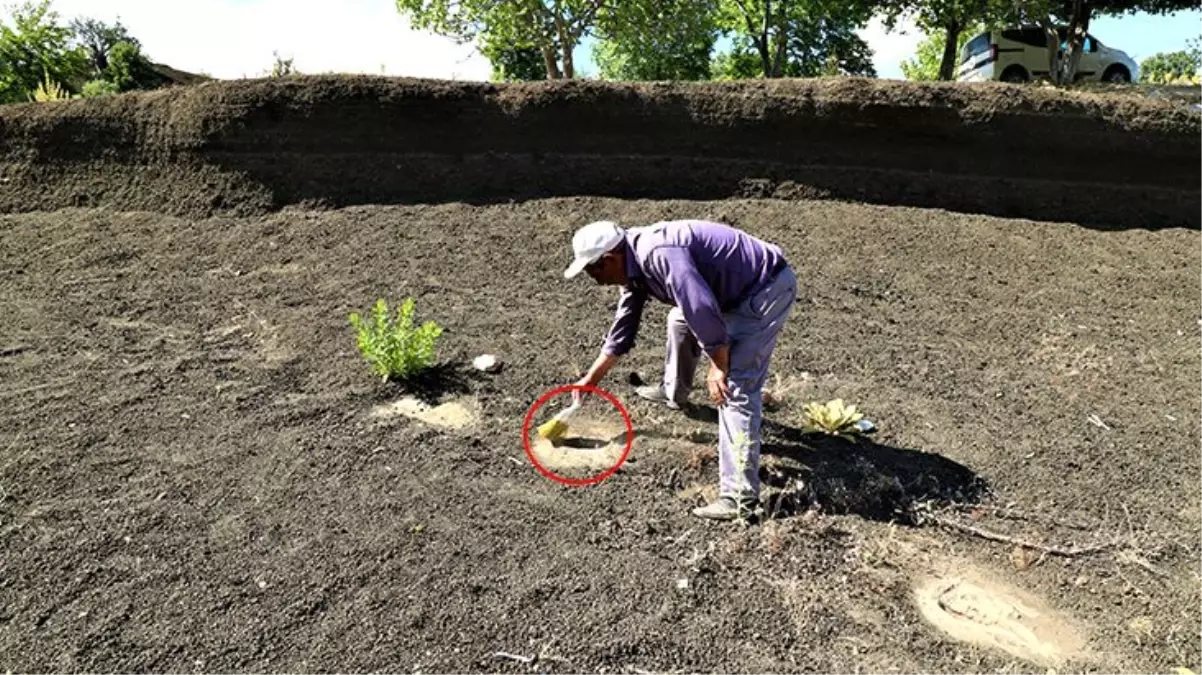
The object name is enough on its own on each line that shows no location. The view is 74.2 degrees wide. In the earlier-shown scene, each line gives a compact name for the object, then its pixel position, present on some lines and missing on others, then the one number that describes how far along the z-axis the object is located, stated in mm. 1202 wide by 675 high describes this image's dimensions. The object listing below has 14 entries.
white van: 17281
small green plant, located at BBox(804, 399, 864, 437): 4230
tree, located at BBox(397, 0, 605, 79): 13820
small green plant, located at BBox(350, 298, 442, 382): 4594
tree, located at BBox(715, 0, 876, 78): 20203
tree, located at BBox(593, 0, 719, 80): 14727
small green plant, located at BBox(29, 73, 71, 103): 8959
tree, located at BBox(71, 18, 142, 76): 18219
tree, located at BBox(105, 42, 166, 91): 15398
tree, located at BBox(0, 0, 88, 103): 14555
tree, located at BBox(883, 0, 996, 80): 14266
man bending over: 3322
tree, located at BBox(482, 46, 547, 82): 24438
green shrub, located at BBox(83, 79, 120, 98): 14289
